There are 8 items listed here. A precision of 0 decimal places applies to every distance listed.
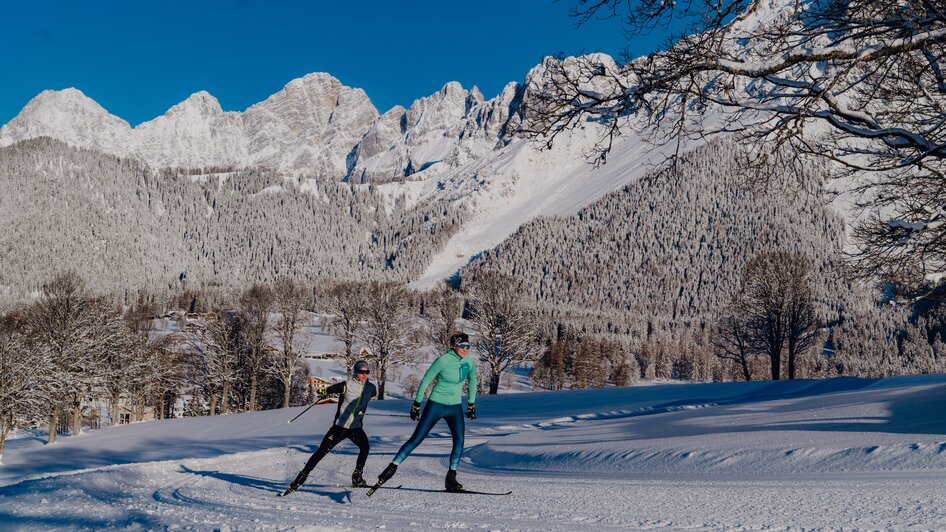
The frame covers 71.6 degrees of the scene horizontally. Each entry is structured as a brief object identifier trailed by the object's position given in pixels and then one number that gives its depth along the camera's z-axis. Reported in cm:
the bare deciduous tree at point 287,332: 5057
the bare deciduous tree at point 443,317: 4784
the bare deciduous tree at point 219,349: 4978
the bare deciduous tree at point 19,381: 3284
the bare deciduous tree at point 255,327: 5053
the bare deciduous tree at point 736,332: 4234
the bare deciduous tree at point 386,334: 4694
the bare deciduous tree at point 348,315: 4806
